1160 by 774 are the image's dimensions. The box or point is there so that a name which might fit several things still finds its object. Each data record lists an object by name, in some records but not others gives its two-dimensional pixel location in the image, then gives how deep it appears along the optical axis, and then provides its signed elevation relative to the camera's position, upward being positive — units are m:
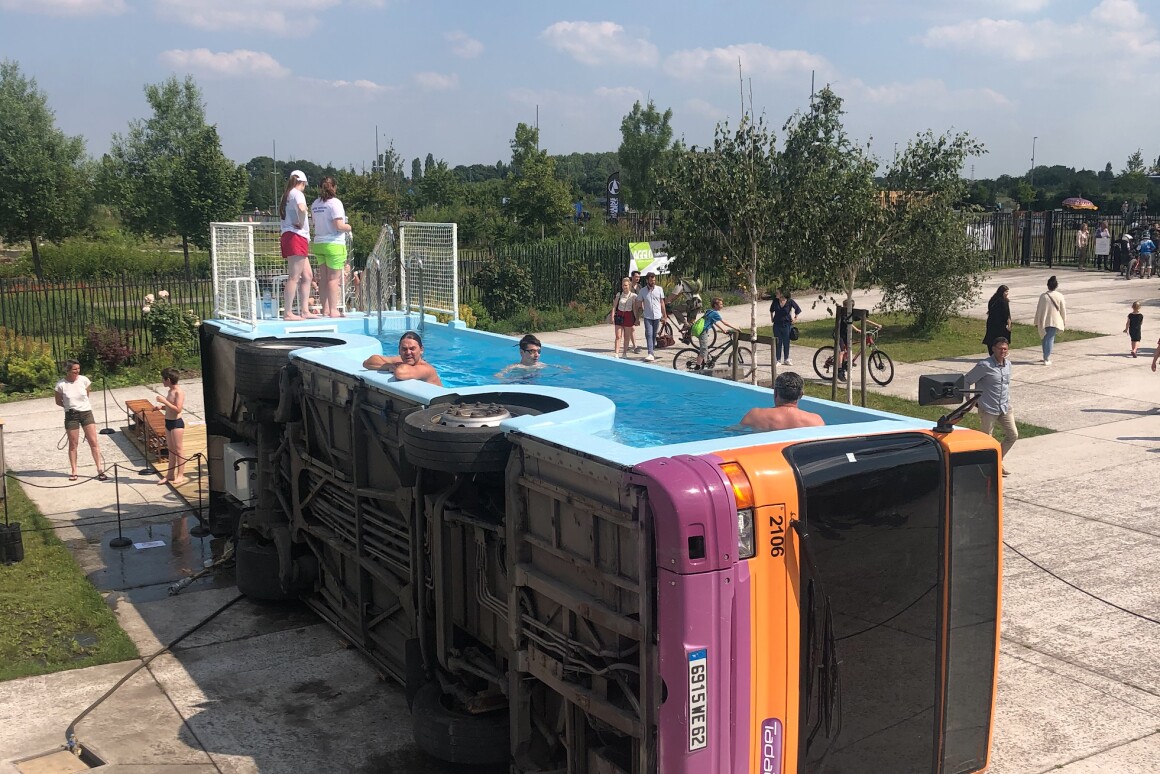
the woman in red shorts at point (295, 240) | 12.22 +0.08
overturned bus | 4.60 -1.65
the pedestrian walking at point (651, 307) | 21.72 -1.24
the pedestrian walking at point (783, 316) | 20.20 -1.34
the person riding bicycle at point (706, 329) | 19.22 -1.49
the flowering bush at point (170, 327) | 21.91 -1.59
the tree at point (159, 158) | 36.75 +3.18
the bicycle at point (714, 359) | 18.53 -2.13
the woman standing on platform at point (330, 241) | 12.56 +0.07
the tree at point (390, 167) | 61.72 +4.54
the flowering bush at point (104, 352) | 21.02 -2.00
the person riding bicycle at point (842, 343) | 16.42 -1.62
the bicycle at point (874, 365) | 18.95 -2.16
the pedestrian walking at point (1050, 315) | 20.11 -1.36
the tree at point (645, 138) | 56.31 +5.54
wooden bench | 14.91 -2.54
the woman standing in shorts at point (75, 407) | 14.05 -2.07
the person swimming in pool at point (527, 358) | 9.81 -1.03
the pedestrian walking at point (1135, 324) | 20.53 -1.55
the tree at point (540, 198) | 37.72 +1.65
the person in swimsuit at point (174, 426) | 13.62 -2.26
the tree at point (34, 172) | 33.88 +2.45
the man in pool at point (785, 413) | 6.18 -0.97
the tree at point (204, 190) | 34.12 +1.82
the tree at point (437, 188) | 62.28 +3.37
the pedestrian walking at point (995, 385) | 12.43 -1.64
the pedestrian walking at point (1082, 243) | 36.00 -0.02
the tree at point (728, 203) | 16.31 +0.64
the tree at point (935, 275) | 23.03 -0.70
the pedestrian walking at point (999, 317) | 19.42 -1.34
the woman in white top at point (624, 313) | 21.89 -1.36
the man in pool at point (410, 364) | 8.33 -0.92
